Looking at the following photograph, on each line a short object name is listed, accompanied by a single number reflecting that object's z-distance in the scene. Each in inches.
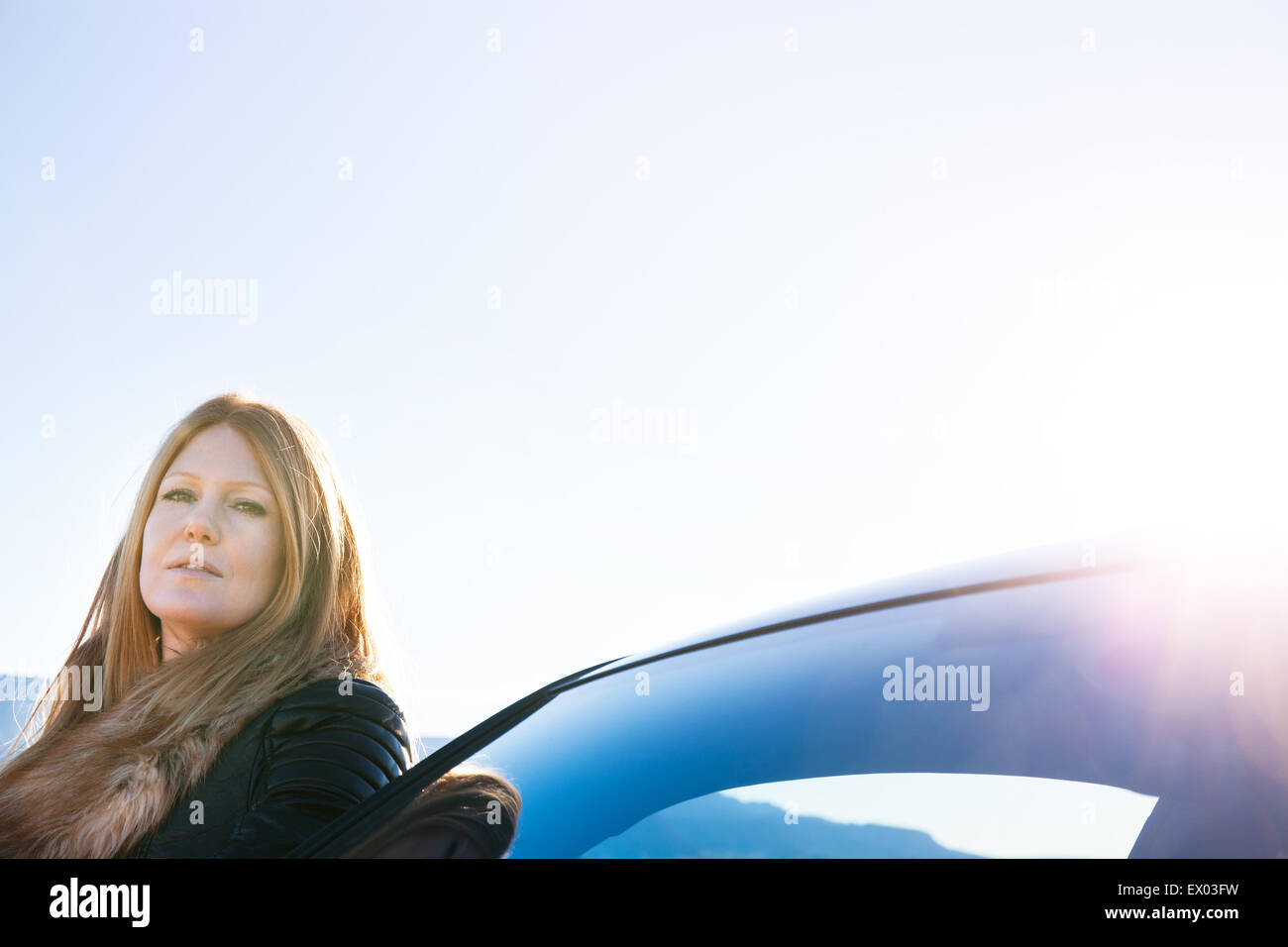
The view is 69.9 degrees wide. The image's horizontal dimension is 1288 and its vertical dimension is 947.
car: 29.0
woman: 61.0
